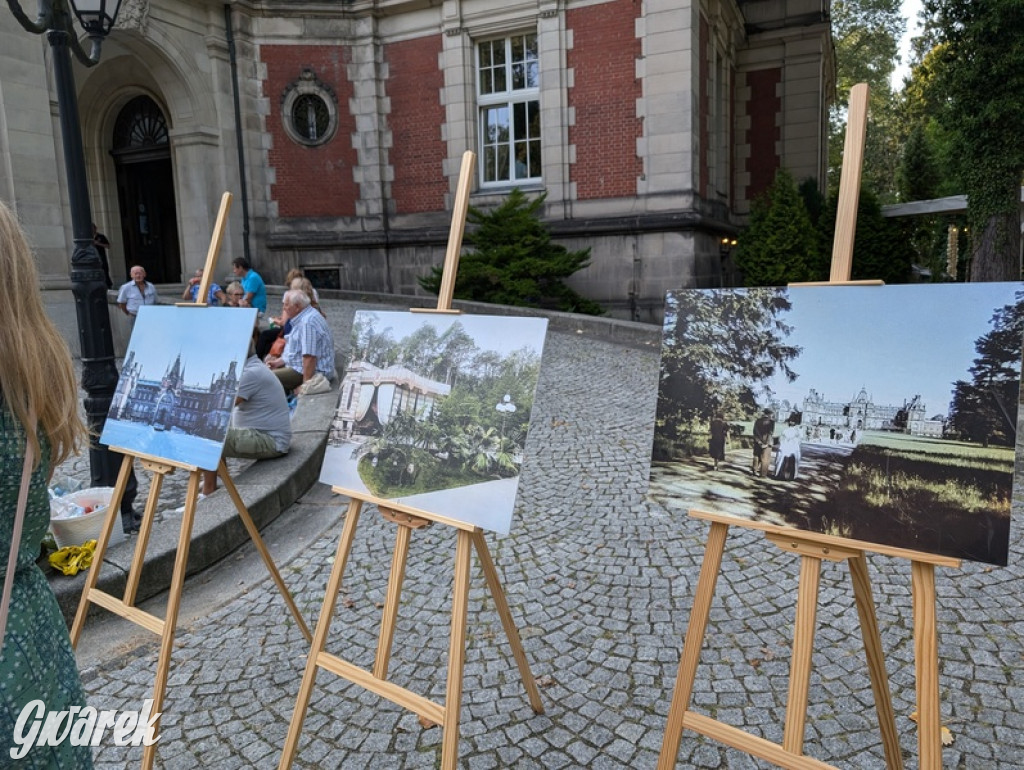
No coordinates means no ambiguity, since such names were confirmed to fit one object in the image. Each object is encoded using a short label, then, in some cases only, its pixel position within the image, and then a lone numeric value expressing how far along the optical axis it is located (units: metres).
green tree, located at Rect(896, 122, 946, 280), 28.88
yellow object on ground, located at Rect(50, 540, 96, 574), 3.46
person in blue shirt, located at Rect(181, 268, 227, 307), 8.42
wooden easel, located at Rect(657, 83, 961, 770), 1.67
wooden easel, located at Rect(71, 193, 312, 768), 2.53
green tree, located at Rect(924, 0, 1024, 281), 10.63
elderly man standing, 9.64
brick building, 12.87
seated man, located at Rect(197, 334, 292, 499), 4.89
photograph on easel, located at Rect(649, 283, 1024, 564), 1.68
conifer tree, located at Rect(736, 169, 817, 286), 12.90
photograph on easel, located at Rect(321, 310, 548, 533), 2.31
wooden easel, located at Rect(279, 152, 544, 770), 2.09
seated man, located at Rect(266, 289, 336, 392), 6.76
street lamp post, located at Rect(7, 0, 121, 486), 4.13
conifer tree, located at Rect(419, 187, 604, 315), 12.01
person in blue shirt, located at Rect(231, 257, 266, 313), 8.73
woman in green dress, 1.44
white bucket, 3.59
